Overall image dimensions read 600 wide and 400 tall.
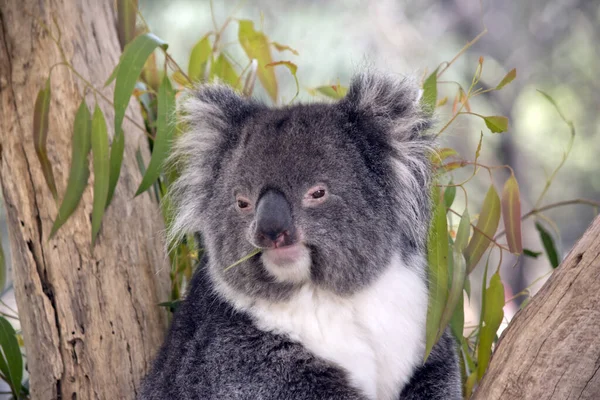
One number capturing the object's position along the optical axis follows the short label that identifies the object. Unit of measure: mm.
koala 4398
